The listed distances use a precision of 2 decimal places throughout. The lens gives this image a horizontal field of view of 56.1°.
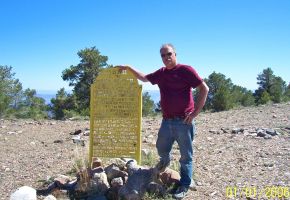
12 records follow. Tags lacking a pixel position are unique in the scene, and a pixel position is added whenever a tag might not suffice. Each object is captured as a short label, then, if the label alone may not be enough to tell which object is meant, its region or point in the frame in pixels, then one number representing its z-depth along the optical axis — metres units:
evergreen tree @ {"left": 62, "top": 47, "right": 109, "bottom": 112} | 19.96
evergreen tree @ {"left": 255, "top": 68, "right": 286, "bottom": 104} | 26.79
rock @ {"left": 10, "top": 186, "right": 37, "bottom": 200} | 3.71
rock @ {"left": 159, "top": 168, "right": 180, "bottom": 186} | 4.05
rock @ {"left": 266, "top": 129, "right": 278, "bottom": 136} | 7.06
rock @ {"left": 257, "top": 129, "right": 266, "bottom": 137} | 6.91
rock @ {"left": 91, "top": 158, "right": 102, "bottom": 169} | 4.26
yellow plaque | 4.18
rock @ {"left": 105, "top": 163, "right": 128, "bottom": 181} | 4.03
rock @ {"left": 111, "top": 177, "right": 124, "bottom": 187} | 3.88
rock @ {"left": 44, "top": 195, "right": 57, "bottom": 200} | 3.70
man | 3.73
